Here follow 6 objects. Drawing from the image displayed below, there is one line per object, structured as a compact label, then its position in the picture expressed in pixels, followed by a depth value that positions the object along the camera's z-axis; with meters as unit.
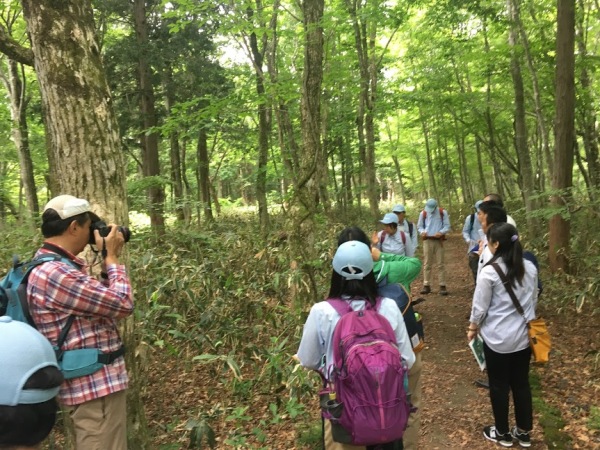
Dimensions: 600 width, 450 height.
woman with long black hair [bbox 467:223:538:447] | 3.61
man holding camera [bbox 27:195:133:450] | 2.32
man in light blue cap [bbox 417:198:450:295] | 8.52
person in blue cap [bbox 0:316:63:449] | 1.13
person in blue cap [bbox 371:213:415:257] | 6.87
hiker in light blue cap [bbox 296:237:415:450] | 2.57
